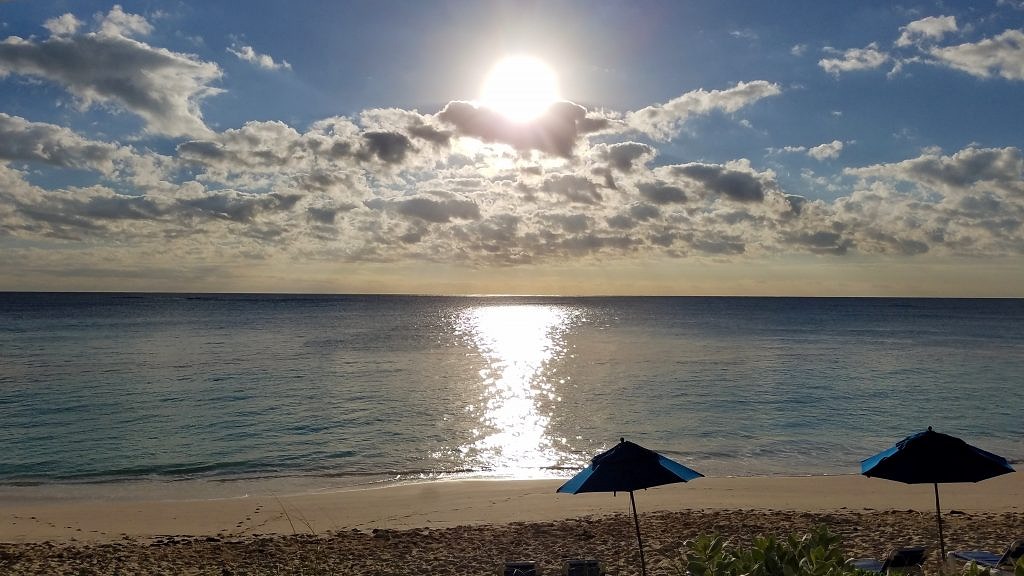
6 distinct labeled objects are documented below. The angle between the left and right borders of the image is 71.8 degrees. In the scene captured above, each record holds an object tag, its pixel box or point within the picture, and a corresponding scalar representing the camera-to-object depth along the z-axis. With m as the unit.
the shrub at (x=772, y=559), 6.13
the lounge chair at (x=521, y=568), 9.95
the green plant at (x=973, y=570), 6.01
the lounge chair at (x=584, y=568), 10.02
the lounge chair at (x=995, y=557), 9.64
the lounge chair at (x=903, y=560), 10.02
